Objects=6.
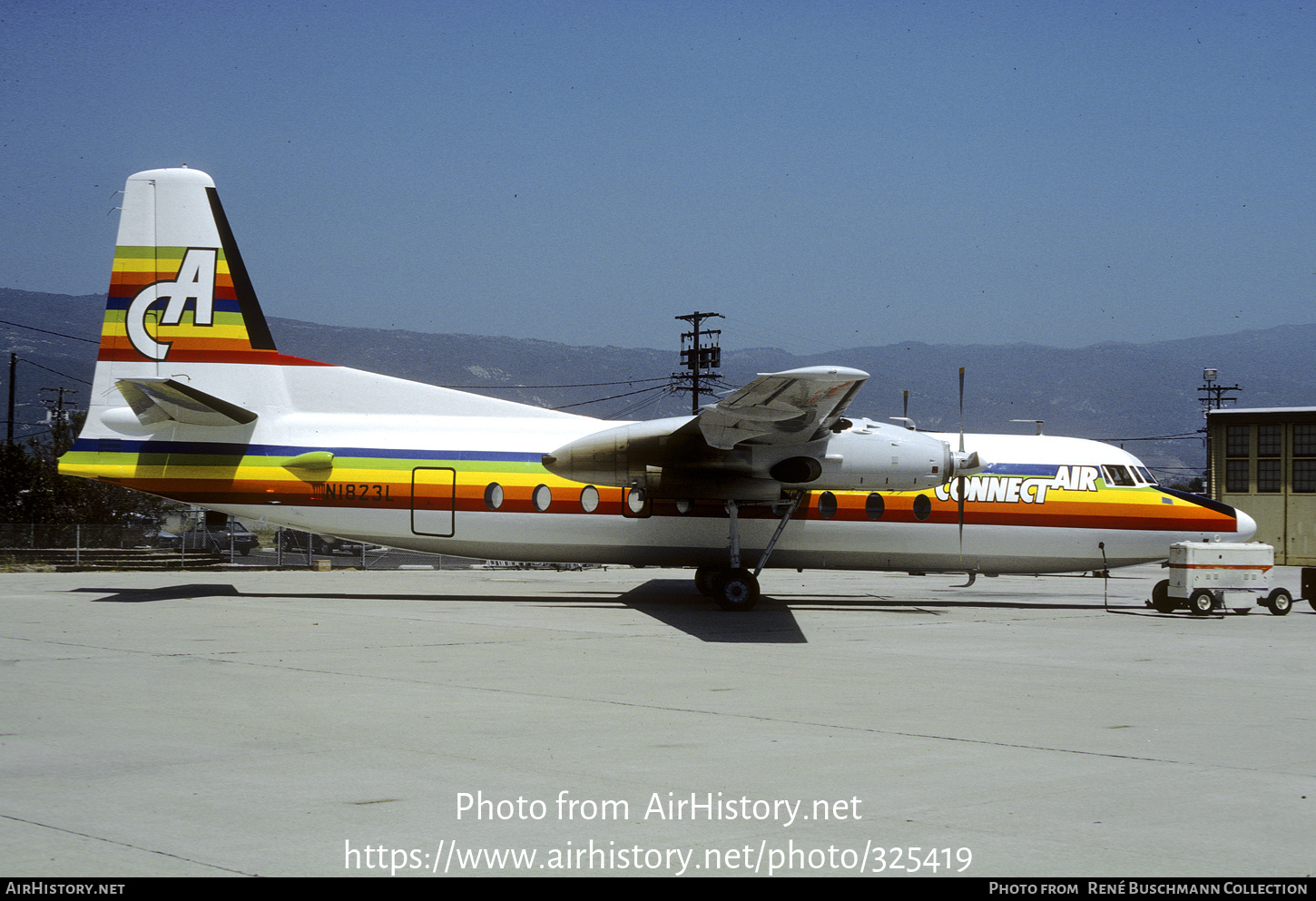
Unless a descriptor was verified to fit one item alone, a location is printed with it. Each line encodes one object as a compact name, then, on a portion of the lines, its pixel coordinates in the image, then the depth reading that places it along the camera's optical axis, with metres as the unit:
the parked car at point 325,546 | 52.84
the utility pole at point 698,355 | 69.75
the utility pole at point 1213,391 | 102.19
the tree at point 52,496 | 46.09
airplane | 19.53
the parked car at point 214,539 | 45.88
